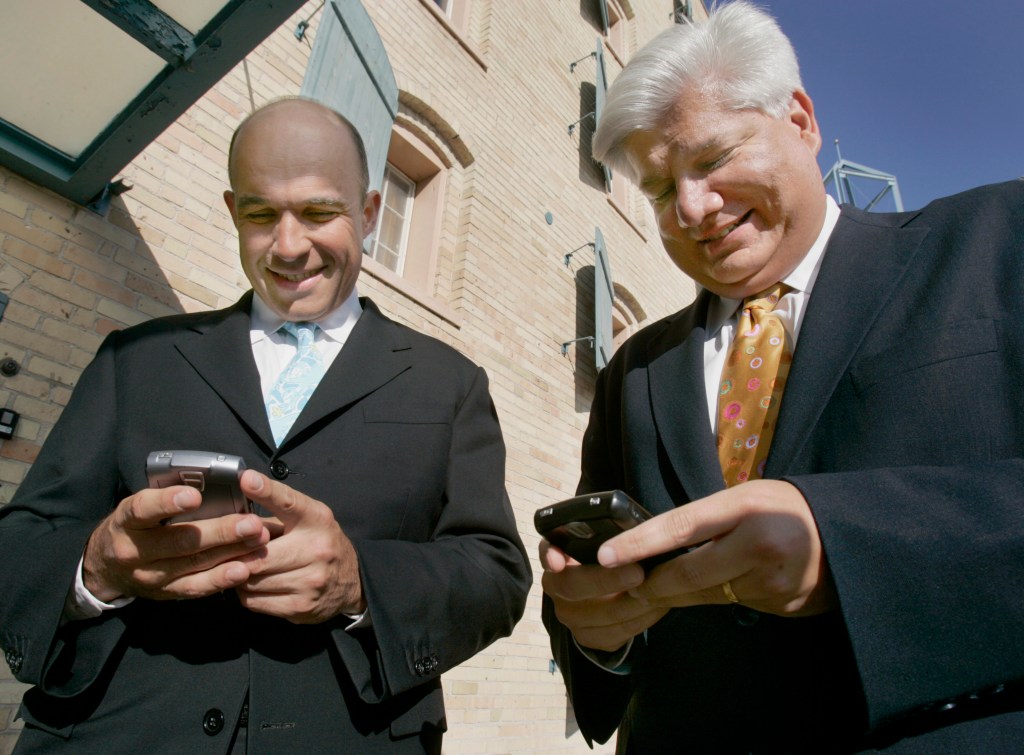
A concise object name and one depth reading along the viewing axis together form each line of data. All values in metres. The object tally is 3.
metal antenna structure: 13.46
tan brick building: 3.16
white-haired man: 0.90
